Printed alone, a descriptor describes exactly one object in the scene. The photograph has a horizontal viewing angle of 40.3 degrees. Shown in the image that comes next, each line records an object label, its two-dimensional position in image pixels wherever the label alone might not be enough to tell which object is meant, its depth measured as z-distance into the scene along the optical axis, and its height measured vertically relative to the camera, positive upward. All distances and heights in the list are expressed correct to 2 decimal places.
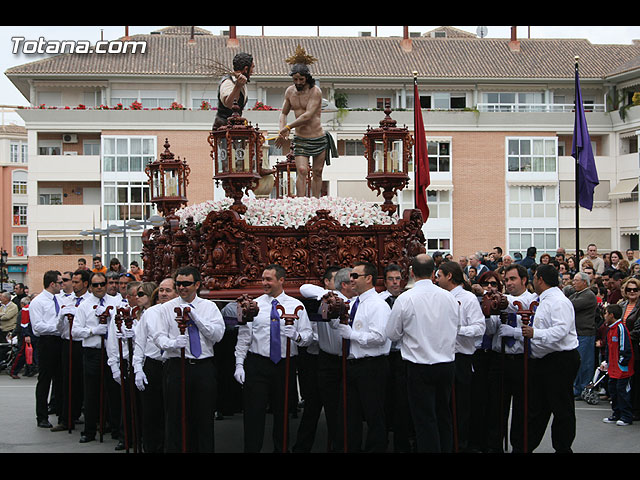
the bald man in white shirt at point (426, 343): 7.84 -0.90
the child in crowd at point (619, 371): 11.66 -1.75
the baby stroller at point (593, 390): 13.47 -2.31
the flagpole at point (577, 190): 17.94 +1.09
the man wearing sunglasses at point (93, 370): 10.77 -1.55
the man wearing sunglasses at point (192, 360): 8.21 -1.09
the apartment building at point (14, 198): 63.59 +3.90
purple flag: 18.95 +1.83
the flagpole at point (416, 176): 15.69 +1.27
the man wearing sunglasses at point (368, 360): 8.36 -1.13
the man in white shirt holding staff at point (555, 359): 8.50 -1.15
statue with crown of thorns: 12.21 +1.67
